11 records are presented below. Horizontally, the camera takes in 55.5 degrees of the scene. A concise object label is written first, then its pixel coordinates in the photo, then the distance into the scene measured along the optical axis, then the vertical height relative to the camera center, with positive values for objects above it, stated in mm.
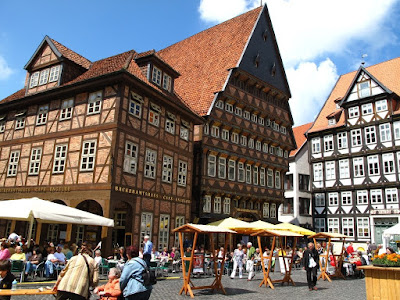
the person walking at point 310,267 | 12992 -797
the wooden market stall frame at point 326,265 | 16234 -930
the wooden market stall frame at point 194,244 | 10844 -230
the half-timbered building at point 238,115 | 25266 +9134
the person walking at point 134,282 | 5594 -656
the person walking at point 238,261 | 17016 -897
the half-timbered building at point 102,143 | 18141 +4753
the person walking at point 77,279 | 5758 -660
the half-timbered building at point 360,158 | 32969 +7918
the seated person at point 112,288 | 6098 -831
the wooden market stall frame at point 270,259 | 13438 -853
